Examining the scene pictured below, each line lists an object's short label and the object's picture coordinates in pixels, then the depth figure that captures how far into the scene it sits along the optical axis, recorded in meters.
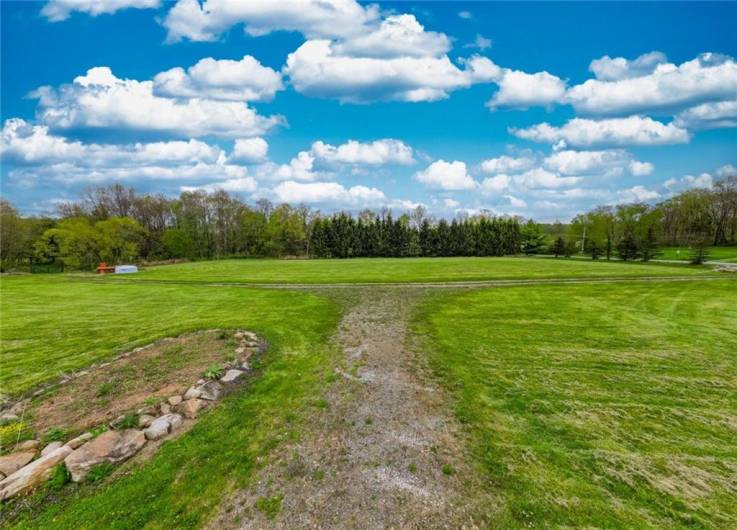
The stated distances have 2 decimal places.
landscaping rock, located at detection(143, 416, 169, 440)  6.44
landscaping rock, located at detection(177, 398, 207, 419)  7.17
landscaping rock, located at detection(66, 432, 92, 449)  6.06
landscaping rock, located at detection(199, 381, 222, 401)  7.85
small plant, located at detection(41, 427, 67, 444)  6.40
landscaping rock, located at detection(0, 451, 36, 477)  5.64
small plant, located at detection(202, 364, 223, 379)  8.74
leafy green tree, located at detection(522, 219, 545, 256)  87.81
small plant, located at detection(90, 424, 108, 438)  6.37
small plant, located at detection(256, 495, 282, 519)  4.62
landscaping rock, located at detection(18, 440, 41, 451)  6.12
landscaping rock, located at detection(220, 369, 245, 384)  8.70
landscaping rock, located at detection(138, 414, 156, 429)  6.70
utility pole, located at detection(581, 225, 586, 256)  74.25
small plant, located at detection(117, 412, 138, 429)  6.61
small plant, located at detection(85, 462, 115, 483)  5.40
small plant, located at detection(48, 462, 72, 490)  5.23
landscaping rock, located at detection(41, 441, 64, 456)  5.96
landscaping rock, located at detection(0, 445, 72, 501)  5.13
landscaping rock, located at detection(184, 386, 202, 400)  7.75
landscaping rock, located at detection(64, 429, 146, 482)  5.52
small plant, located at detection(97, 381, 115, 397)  8.04
